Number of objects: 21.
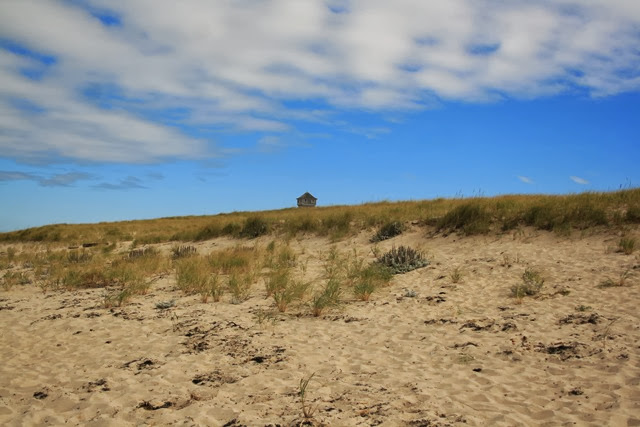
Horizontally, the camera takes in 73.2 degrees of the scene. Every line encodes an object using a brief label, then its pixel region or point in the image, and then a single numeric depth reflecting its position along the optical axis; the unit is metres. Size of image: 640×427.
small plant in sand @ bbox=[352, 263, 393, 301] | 9.62
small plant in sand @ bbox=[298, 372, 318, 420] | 4.60
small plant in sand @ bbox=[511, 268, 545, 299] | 8.99
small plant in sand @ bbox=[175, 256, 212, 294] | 10.87
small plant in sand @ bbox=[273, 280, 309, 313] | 8.88
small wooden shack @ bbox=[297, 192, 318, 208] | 42.53
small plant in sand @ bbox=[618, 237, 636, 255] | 11.02
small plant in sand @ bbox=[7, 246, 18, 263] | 19.02
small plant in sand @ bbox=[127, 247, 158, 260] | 16.78
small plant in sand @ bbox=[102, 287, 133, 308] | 9.77
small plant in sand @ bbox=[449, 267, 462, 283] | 10.56
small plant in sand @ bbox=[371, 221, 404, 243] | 16.52
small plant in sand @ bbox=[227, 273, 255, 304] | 9.96
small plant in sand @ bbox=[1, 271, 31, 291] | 12.70
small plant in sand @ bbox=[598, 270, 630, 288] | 8.99
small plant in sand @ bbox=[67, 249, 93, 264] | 17.14
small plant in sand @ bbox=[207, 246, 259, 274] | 12.97
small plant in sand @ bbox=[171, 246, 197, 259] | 16.68
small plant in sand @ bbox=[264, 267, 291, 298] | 10.24
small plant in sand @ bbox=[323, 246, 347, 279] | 11.95
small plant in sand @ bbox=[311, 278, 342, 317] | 8.62
